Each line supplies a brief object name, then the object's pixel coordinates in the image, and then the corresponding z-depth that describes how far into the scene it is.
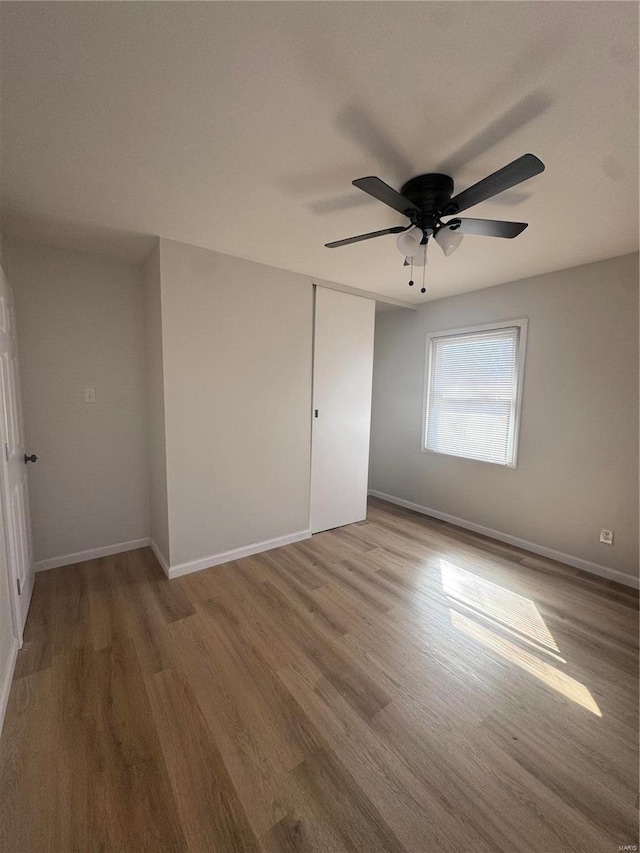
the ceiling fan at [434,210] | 1.39
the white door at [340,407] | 3.17
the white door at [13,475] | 1.71
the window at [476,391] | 3.12
